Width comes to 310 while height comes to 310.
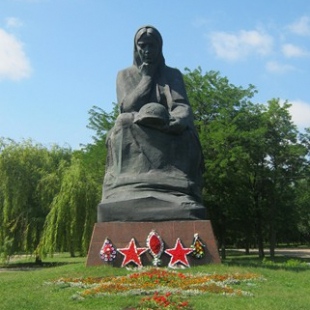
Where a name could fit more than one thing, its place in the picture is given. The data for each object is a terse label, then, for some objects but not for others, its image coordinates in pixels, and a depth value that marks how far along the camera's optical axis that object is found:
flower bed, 7.32
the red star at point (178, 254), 9.98
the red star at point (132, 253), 10.00
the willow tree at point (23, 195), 22.81
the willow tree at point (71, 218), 20.88
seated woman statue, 10.52
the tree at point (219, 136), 21.88
